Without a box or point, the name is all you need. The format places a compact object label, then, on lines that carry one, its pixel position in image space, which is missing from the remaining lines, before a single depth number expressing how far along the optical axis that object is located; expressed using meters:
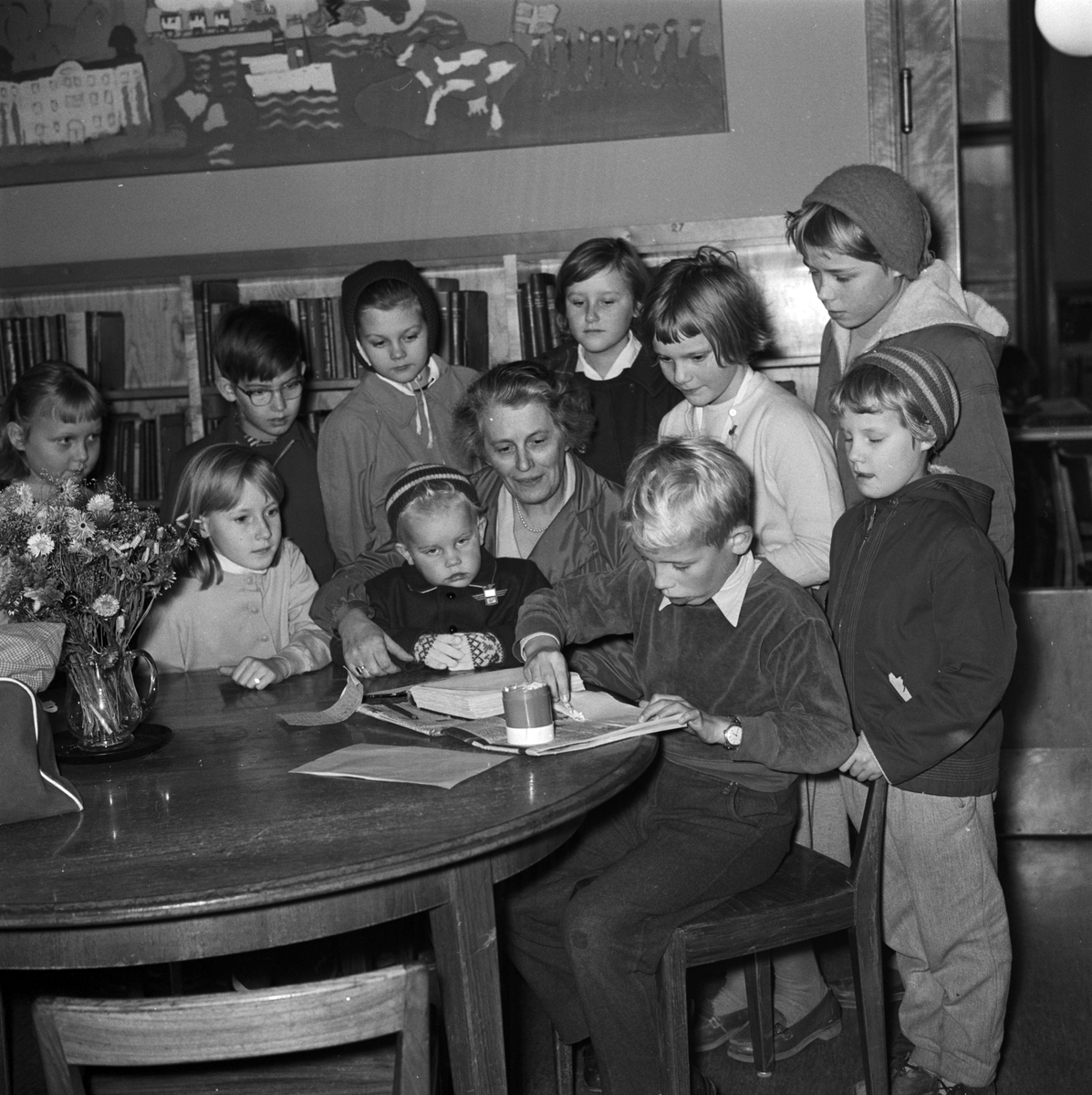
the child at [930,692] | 2.07
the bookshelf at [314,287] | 4.30
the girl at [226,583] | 2.82
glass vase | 2.02
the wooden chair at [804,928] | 1.99
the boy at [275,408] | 3.38
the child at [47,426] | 3.53
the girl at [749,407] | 2.50
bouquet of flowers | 1.94
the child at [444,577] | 2.64
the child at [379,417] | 3.25
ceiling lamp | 3.87
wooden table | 1.46
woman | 2.65
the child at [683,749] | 1.98
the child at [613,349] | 3.09
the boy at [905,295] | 2.42
